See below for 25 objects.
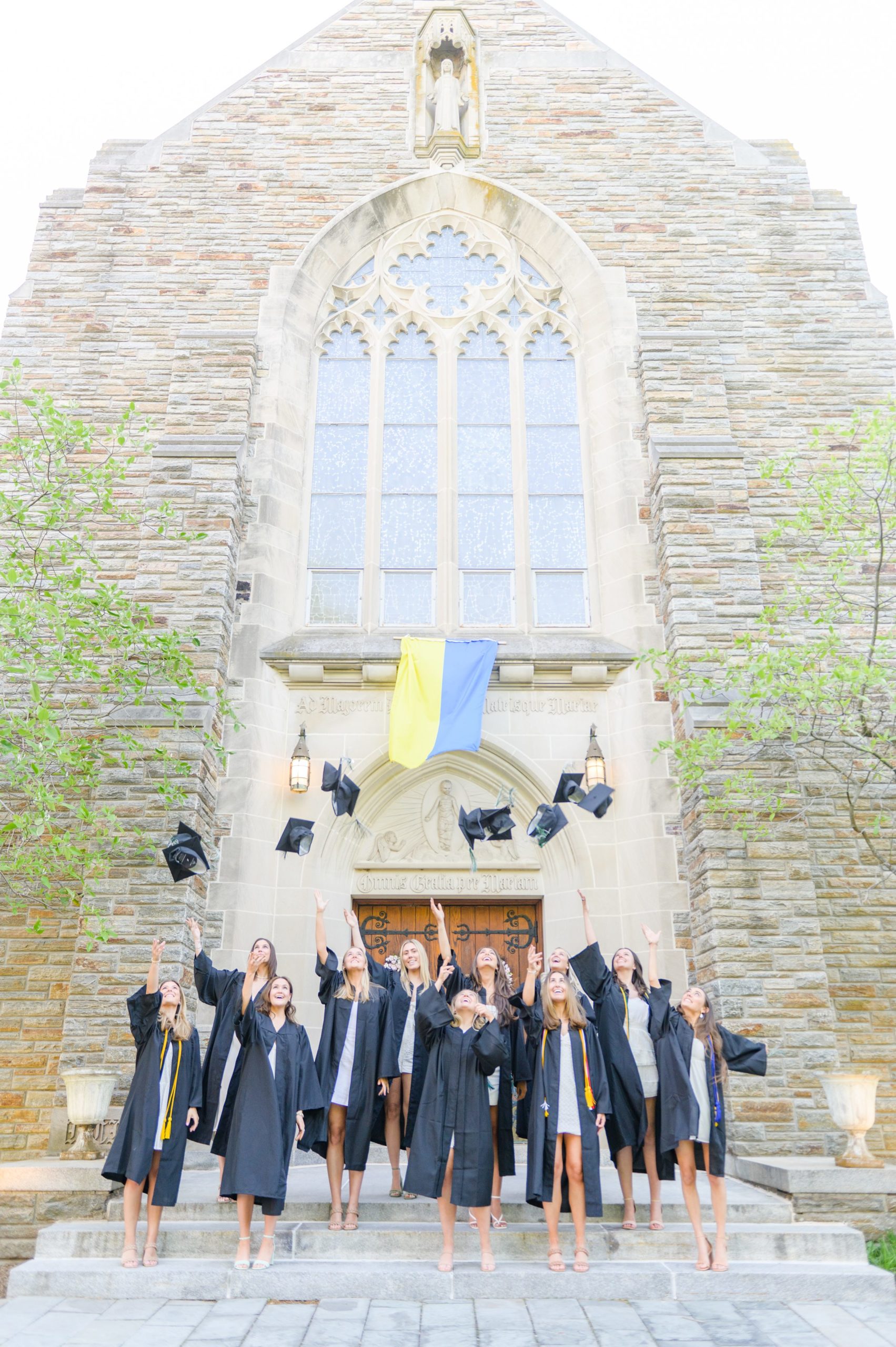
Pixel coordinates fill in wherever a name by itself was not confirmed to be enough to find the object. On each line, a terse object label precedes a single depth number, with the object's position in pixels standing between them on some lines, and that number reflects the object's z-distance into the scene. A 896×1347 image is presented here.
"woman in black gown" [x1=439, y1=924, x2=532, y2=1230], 5.52
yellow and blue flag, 8.59
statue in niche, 11.65
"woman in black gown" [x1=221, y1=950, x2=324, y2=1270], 4.99
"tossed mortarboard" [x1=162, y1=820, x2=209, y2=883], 6.38
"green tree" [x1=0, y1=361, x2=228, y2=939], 6.68
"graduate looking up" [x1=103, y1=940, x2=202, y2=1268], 5.20
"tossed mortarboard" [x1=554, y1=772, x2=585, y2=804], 7.88
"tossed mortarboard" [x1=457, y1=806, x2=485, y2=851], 7.45
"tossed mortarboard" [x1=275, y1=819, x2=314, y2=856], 6.94
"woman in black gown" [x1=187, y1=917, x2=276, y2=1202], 5.44
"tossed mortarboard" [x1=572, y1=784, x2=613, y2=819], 7.73
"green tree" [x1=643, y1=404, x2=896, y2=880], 7.01
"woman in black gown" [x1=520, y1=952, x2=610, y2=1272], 5.04
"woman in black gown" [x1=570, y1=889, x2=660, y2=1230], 5.51
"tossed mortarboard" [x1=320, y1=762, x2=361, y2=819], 8.20
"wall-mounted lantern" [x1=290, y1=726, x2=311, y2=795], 8.72
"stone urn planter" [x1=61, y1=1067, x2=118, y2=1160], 6.55
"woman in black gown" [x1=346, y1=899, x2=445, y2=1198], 5.93
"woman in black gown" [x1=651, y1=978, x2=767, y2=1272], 5.12
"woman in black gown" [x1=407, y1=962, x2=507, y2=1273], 4.97
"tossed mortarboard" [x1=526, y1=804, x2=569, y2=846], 7.44
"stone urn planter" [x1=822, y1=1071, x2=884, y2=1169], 6.36
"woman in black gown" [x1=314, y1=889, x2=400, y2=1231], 5.52
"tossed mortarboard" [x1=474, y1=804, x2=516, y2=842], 7.43
